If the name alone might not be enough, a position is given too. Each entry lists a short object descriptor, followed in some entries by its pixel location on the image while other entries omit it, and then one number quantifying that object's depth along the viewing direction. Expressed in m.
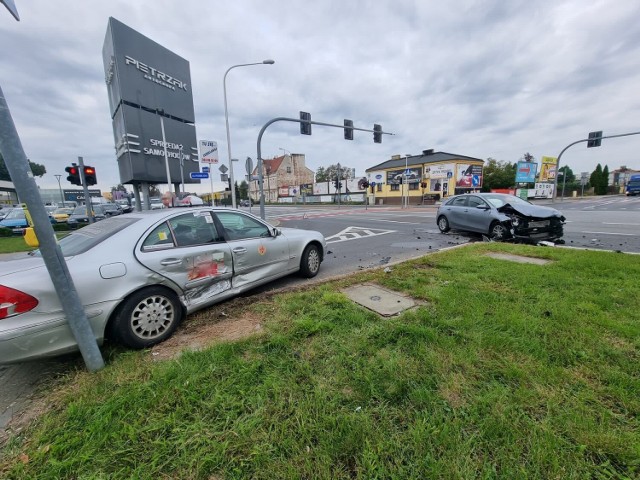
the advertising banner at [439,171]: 42.16
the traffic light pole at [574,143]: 22.63
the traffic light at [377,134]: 18.42
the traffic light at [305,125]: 15.01
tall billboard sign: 14.75
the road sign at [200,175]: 16.17
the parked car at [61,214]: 20.79
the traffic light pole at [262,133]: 13.26
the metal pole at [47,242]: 2.01
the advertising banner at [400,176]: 45.38
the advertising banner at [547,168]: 46.88
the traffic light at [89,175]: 10.93
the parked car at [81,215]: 17.36
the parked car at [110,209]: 24.44
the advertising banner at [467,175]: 42.09
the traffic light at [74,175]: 10.86
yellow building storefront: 42.25
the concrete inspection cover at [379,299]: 3.60
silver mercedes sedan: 2.30
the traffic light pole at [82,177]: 10.75
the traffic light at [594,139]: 24.41
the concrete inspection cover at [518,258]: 5.57
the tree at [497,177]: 54.81
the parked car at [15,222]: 15.77
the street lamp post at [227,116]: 14.74
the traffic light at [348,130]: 17.00
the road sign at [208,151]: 14.64
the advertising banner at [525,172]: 45.28
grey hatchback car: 8.11
